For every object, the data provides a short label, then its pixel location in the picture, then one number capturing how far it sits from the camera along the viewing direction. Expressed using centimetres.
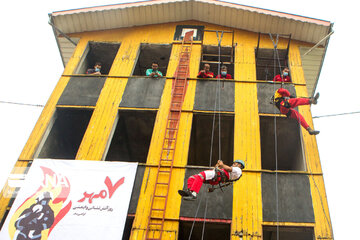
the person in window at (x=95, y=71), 1290
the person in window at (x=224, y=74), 1255
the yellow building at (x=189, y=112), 866
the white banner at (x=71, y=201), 814
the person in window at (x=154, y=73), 1232
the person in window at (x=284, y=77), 1230
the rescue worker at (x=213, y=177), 745
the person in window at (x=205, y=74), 1225
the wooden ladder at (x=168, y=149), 848
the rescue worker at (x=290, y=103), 987
